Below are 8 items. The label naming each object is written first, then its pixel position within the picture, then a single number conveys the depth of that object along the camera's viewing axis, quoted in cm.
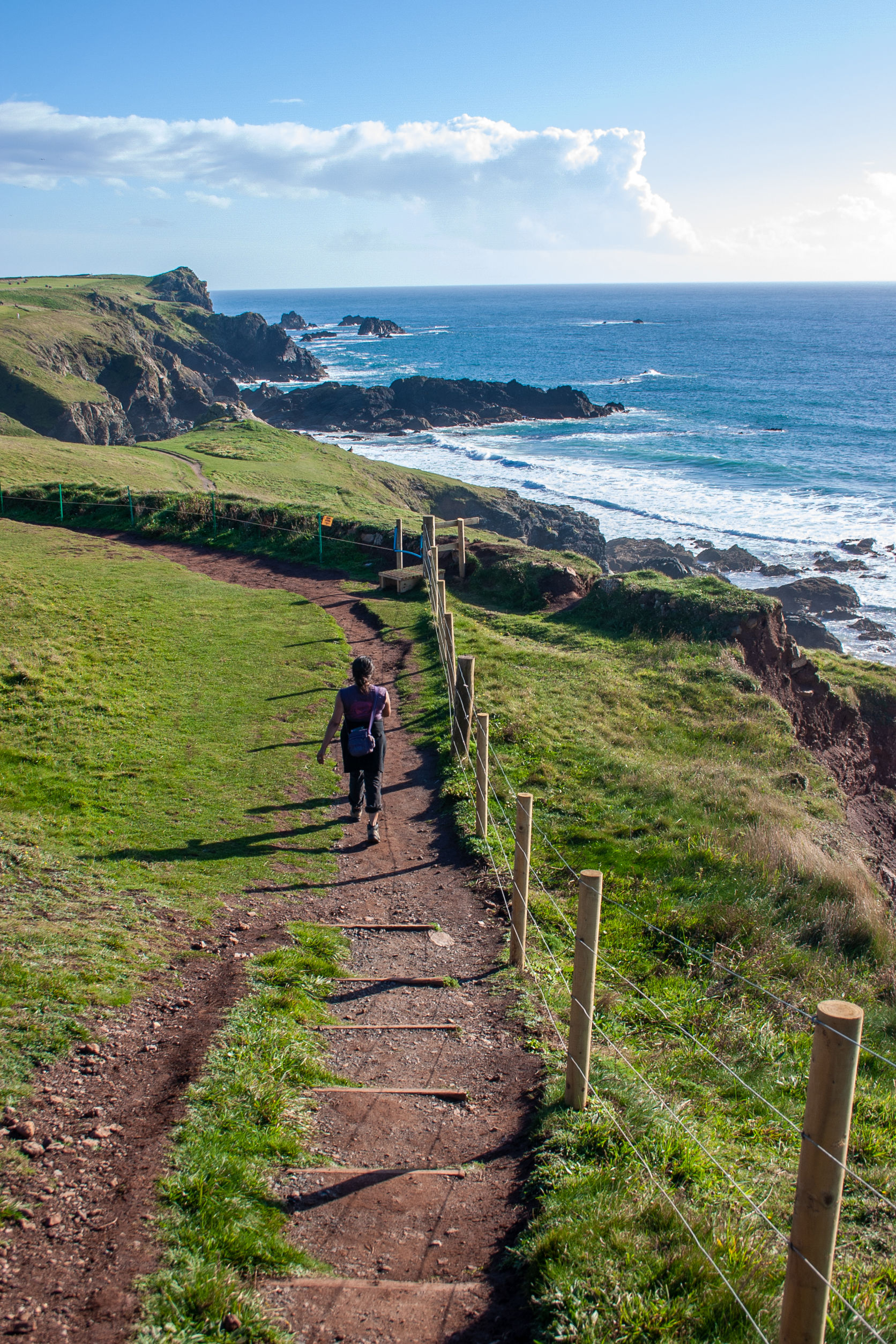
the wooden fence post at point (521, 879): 688
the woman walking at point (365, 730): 978
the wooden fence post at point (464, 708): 1214
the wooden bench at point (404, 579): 2162
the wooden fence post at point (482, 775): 985
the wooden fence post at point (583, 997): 514
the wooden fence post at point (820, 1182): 307
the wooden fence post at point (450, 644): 1438
